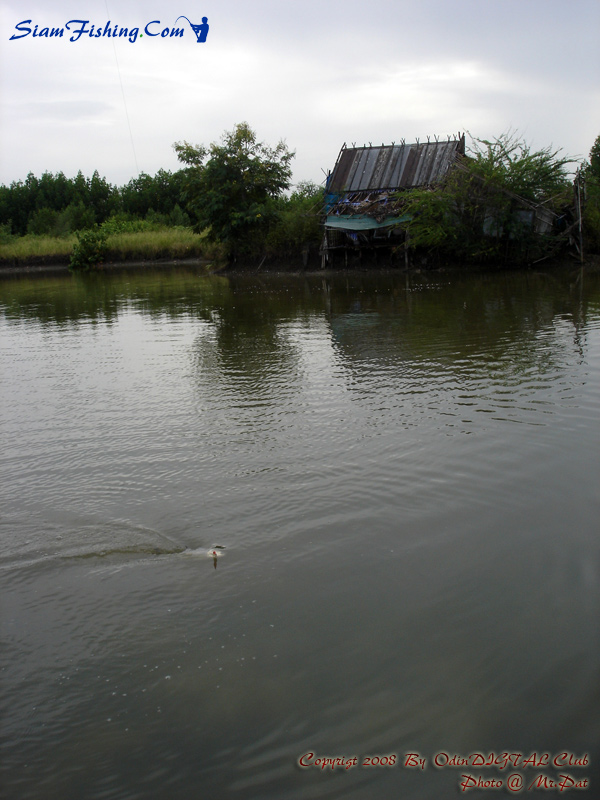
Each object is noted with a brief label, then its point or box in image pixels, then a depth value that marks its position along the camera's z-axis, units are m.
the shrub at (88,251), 42.72
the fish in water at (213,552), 4.41
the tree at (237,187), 30.17
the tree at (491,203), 23.41
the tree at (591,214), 24.39
